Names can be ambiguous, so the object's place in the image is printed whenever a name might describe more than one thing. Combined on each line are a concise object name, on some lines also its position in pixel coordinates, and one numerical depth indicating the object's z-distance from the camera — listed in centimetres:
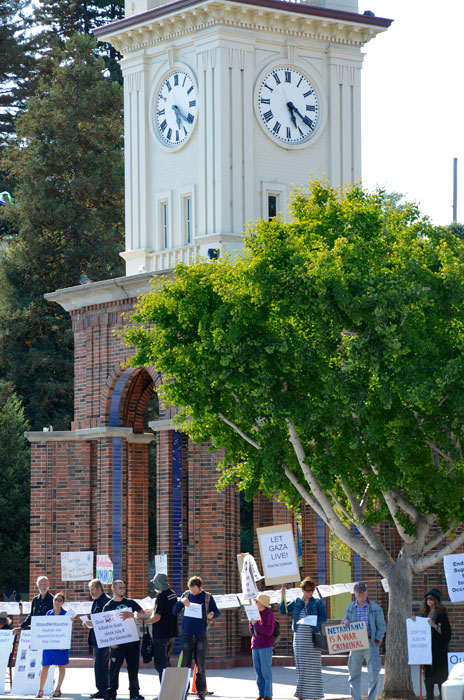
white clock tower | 3303
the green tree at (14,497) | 4356
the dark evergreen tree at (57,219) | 4722
